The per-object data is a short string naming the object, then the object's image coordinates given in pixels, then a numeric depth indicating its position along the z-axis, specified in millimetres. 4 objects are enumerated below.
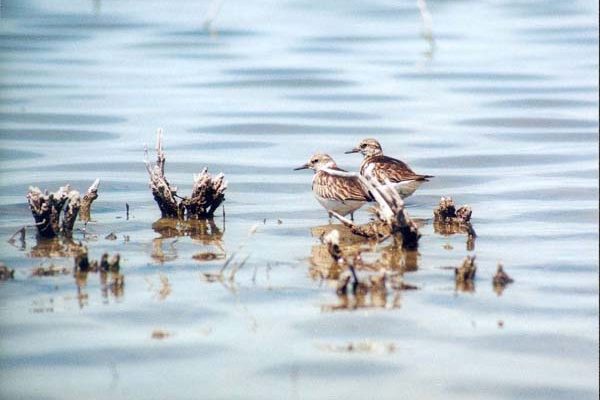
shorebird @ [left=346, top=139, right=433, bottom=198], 20937
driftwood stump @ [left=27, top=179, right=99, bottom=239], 17031
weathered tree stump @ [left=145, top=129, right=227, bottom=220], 18797
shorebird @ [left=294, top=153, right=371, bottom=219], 19453
